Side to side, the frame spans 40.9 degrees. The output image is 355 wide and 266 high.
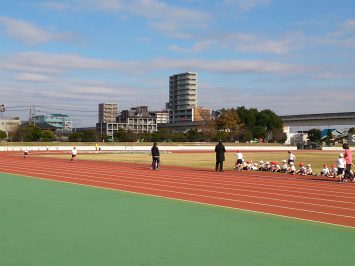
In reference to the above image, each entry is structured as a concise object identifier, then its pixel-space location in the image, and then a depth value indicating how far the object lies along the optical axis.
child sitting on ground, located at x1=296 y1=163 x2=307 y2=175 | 21.33
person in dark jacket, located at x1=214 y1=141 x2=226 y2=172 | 23.09
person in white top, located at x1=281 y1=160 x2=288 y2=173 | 22.42
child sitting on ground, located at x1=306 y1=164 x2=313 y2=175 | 21.27
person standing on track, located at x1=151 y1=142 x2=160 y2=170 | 23.95
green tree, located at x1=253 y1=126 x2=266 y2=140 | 104.75
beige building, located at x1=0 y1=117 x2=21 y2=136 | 112.12
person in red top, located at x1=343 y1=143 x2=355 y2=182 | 17.98
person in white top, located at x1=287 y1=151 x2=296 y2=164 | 22.66
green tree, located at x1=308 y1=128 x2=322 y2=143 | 134.00
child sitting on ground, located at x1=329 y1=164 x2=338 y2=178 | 19.64
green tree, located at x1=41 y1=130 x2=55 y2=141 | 78.12
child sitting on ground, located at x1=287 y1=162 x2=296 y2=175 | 21.88
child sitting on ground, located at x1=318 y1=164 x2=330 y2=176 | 20.28
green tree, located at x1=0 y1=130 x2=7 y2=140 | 87.20
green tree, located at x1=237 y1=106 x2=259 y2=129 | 106.06
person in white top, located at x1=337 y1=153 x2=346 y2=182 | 17.95
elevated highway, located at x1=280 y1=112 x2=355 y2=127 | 90.20
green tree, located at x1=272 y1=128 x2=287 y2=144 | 106.50
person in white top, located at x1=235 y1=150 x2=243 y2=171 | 24.28
